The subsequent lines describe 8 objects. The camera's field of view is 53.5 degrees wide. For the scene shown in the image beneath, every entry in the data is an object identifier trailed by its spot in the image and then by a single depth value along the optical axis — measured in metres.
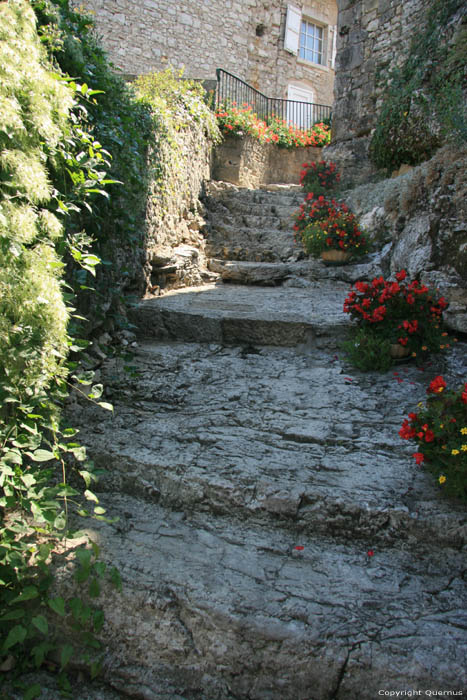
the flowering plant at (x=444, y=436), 2.01
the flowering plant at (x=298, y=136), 10.49
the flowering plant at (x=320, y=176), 9.00
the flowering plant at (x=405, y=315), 3.43
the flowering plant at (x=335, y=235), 6.34
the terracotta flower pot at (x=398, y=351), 3.41
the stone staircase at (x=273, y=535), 1.61
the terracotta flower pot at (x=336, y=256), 6.34
